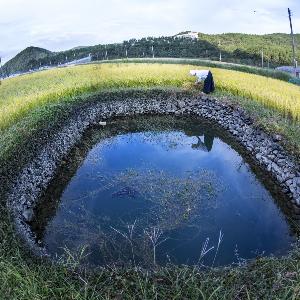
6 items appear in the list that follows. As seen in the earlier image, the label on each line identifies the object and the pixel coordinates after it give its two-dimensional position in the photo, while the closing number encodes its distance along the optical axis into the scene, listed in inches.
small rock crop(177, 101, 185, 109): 565.8
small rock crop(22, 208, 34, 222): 264.7
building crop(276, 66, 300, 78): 996.6
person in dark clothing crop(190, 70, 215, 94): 574.5
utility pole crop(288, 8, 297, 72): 1100.2
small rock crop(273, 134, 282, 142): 361.6
